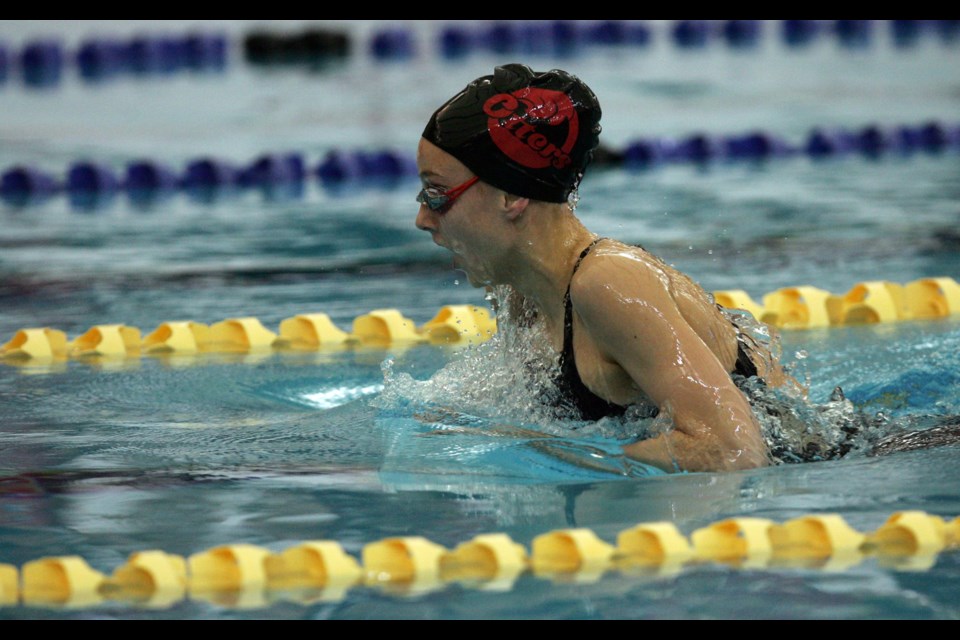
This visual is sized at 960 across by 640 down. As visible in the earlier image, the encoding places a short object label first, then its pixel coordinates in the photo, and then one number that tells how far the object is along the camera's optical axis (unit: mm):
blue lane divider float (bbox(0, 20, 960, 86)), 23797
